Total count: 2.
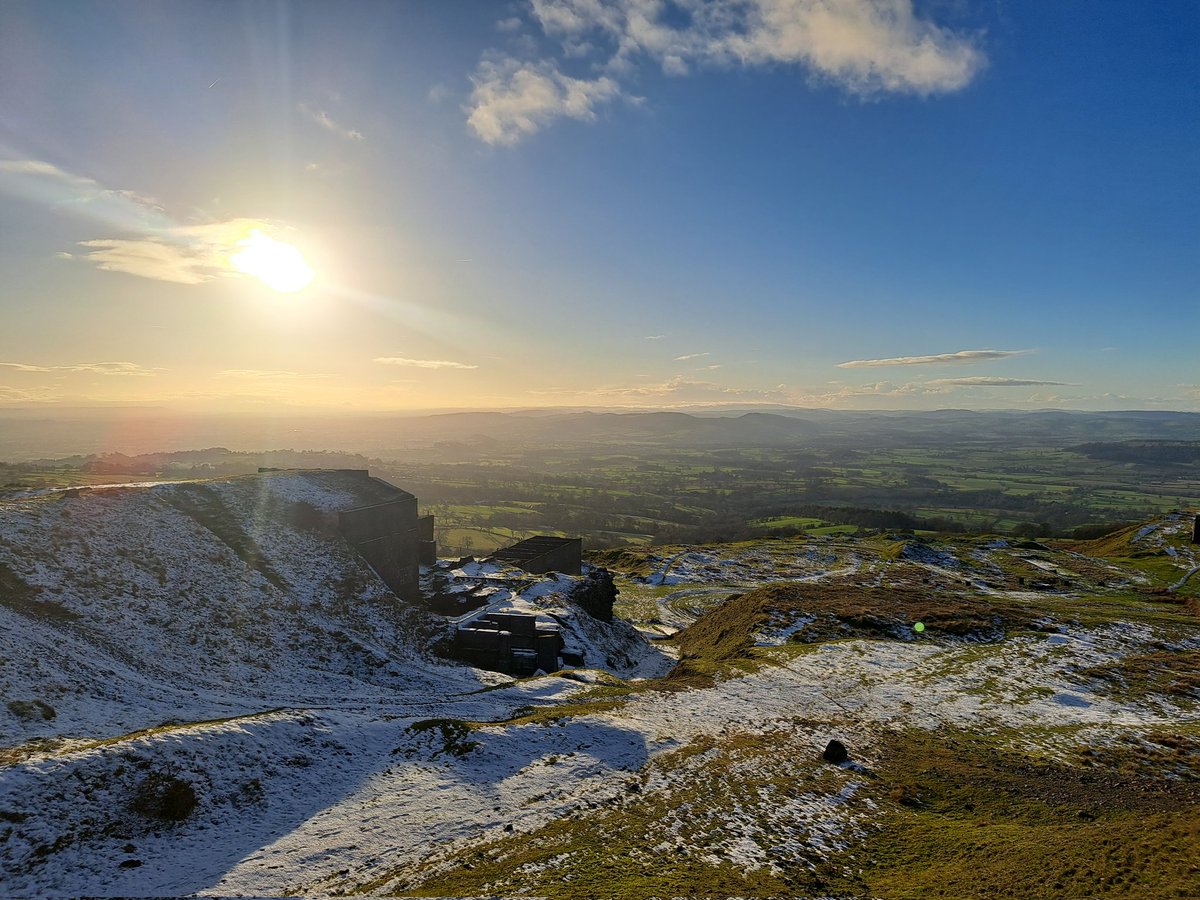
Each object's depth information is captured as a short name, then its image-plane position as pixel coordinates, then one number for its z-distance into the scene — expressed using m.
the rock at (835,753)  21.29
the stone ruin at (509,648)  36.97
